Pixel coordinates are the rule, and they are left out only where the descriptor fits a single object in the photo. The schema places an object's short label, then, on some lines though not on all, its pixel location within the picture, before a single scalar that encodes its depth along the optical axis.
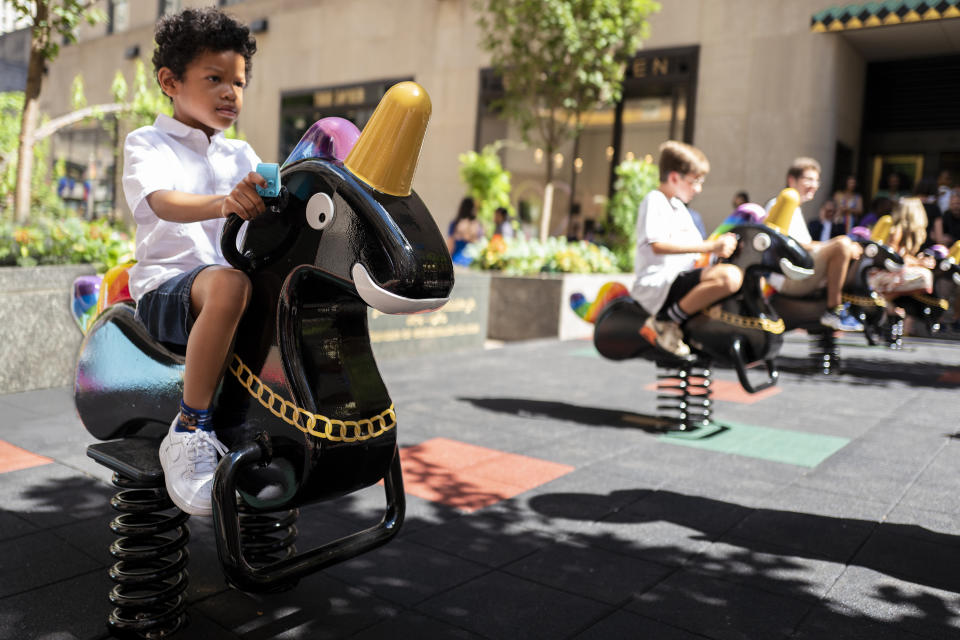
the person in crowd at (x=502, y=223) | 13.49
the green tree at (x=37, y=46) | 7.47
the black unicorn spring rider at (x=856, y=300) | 7.32
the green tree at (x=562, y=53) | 12.77
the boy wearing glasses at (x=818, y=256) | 6.57
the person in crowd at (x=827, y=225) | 11.94
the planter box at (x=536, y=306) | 10.70
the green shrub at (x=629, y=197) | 13.98
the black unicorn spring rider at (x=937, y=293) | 8.33
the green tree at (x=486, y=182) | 14.34
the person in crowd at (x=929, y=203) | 11.55
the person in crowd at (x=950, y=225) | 11.55
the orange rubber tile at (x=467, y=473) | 4.14
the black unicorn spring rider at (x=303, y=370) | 2.00
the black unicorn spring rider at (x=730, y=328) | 5.02
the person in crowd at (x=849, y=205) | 13.11
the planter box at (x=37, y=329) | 5.76
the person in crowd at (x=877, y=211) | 11.42
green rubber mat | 5.14
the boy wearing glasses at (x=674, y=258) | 5.11
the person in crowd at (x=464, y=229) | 12.24
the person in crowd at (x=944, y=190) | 12.64
